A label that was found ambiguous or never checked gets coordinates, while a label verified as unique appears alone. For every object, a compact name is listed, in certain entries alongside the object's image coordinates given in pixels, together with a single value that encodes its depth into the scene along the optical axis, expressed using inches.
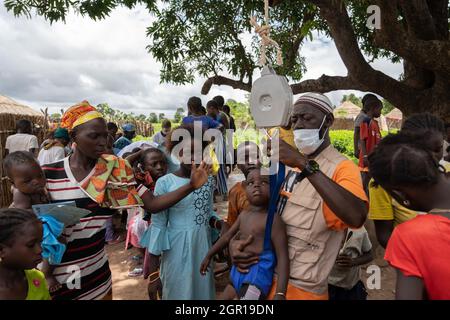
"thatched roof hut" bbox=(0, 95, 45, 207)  296.1
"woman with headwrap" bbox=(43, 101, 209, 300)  74.1
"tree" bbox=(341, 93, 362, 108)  2502.8
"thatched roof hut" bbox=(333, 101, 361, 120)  1391.5
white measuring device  52.5
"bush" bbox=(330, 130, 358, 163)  666.8
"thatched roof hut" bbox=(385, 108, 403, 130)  1159.8
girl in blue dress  90.7
